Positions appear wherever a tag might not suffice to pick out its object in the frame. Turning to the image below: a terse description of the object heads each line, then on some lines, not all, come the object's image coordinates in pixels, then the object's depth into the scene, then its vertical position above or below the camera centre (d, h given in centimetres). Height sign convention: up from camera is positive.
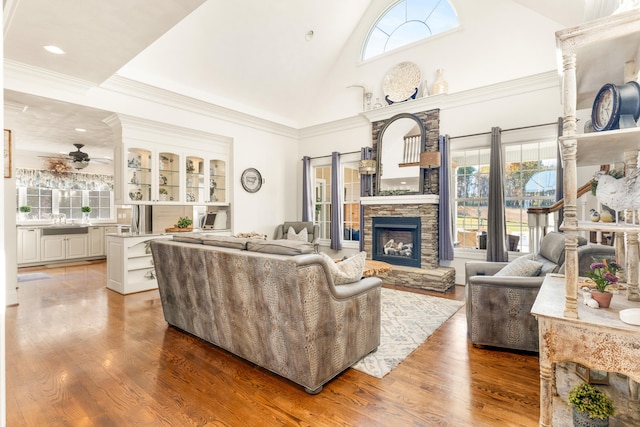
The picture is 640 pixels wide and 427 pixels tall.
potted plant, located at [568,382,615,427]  161 -96
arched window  542 +339
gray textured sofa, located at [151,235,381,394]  207 -65
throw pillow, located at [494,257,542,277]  285 -48
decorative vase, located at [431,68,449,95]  520 +209
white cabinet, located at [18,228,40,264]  685 -61
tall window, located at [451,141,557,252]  466 +43
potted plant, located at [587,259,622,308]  166 -34
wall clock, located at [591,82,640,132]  152 +51
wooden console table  143 -58
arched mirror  543 +105
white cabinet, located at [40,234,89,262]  717 -69
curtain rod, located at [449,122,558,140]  441 +124
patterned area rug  257 -114
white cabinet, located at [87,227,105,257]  782 -63
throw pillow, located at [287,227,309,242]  638 -38
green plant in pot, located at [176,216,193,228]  538 -11
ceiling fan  638 +117
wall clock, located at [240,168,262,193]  629 +71
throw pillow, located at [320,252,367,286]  237 -42
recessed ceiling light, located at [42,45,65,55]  332 +173
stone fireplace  506 -25
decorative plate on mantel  558 +235
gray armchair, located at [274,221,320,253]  643 -28
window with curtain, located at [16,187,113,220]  794 +39
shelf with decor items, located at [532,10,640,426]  145 -9
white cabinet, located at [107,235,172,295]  470 -71
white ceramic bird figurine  151 +11
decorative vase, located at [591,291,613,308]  166 -43
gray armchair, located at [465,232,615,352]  267 -76
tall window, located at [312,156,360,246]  666 +28
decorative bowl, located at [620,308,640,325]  144 -45
